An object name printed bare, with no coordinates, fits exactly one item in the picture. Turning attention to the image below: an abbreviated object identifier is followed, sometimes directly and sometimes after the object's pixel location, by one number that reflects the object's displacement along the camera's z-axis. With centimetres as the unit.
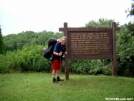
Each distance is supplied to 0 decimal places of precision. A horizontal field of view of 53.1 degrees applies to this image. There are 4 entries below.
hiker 498
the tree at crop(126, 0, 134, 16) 757
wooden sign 529
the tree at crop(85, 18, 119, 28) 1086
